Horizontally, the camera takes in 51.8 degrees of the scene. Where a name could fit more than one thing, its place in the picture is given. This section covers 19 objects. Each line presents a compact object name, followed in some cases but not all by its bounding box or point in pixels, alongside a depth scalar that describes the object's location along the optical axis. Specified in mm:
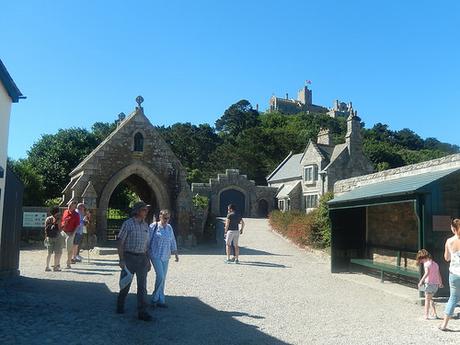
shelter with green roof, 9930
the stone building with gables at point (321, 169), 39125
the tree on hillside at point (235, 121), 90175
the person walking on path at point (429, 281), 8250
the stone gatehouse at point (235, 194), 41750
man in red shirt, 13180
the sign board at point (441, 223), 9883
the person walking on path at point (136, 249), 7418
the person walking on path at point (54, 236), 12094
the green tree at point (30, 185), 27312
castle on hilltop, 143250
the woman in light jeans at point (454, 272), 7352
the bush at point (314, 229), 20281
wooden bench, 10929
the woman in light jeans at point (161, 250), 8195
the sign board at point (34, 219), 16797
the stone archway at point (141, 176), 19141
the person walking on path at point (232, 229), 15117
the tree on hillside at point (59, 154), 38438
